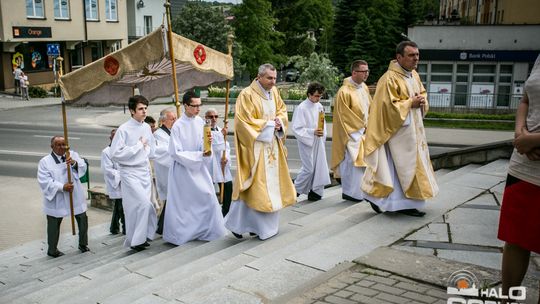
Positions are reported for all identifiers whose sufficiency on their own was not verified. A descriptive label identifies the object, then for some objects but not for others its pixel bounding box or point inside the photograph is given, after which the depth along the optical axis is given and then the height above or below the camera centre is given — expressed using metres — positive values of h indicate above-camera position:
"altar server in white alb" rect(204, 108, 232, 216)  8.47 -1.35
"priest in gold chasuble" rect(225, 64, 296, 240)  6.41 -1.05
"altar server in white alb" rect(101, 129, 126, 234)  8.41 -1.70
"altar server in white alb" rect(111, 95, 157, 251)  7.07 -1.28
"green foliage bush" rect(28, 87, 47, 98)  33.57 -1.18
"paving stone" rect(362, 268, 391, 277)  4.46 -1.58
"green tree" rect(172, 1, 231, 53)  35.44 +3.14
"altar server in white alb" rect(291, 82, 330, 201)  9.02 -1.13
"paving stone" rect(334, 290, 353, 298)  4.08 -1.61
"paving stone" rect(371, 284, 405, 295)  4.13 -1.59
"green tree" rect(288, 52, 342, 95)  27.27 +0.09
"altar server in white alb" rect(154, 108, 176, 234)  7.83 -1.15
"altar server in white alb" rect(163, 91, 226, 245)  7.07 -1.54
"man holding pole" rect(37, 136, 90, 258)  7.45 -1.58
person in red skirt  3.31 -0.71
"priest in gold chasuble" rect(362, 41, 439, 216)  6.27 -0.78
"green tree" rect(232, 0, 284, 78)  36.81 +3.00
